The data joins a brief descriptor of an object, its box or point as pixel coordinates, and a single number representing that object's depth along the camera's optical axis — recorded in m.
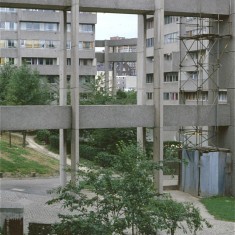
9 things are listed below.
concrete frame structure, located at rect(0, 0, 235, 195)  25.45
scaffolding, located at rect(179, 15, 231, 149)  28.94
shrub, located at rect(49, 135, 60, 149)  46.03
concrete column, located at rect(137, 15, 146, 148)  28.12
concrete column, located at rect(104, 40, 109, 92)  69.52
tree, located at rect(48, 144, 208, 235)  14.95
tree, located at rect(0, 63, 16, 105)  49.56
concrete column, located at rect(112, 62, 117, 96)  69.92
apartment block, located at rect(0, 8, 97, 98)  66.12
